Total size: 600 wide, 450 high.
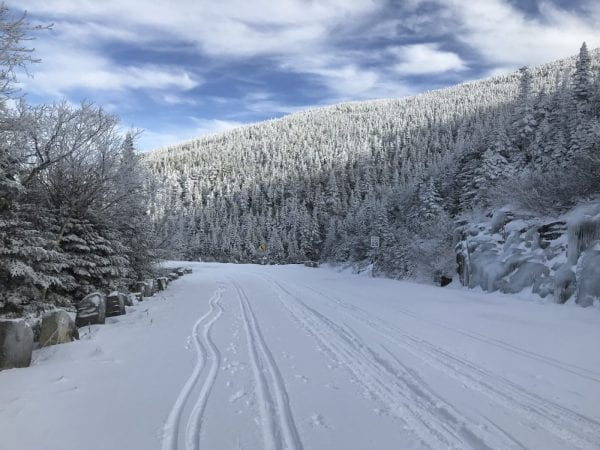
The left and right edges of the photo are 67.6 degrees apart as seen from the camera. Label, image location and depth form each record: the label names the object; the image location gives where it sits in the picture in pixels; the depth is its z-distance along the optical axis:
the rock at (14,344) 6.25
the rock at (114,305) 11.94
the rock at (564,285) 11.66
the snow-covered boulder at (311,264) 54.46
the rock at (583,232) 12.16
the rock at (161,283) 20.05
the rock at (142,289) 16.31
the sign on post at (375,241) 33.47
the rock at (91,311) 10.40
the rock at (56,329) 7.72
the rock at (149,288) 17.17
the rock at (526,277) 13.17
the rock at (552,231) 13.99
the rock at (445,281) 19.16
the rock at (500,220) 17.33
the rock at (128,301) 13.78
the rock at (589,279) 10.77
